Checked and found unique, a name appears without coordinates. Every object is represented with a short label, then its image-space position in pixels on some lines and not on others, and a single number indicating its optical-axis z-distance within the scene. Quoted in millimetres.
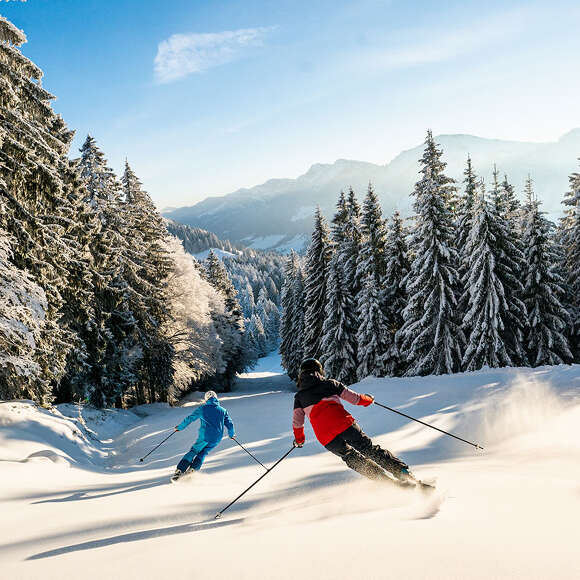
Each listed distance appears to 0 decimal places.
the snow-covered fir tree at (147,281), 23219
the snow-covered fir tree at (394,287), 27266
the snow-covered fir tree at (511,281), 23188
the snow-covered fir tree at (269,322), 104312
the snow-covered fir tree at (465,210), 26194
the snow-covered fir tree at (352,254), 31630
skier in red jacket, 5090
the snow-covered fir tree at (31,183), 9656
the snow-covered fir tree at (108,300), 19469
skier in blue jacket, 7969
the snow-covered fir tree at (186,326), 26719
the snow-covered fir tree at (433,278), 23453
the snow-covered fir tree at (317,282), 33281
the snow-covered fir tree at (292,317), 43531
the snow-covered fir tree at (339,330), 29922
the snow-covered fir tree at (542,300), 23859
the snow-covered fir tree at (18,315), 8945
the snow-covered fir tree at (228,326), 38547
